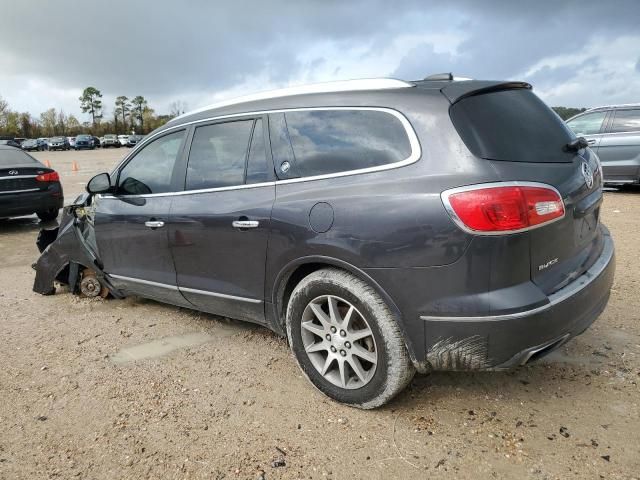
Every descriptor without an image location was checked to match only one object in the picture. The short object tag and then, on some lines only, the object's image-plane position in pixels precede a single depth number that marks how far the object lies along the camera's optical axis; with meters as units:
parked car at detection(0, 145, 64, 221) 8.73
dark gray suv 2.36
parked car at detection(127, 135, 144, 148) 65.59
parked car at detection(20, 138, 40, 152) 61.38
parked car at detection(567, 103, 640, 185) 10.38
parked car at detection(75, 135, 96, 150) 61.69
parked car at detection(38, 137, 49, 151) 64.12
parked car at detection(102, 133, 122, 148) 65.94
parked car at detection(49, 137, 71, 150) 61.95
